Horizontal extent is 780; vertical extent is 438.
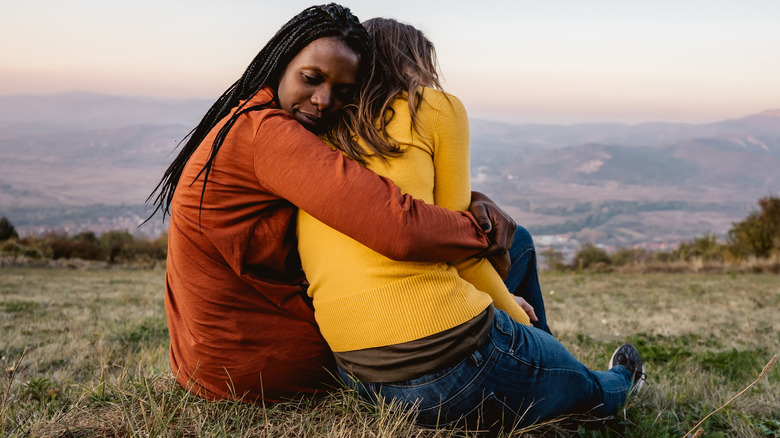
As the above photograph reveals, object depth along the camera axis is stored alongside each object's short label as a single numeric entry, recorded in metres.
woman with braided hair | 1.56
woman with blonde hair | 1.62
